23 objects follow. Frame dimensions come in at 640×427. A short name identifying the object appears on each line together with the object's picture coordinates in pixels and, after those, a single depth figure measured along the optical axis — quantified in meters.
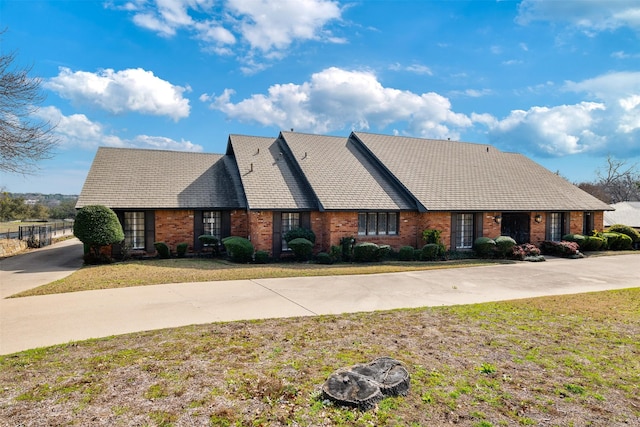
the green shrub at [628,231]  22.73
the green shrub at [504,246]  17.94
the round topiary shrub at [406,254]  17.14
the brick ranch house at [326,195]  17.09
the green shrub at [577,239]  20.56
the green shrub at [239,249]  15.72
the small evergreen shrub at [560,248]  18.81
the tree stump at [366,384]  4.12
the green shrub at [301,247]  16.33
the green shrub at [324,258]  16.14
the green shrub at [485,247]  18.02
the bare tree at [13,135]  12.91
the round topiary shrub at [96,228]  14.70
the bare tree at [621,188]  51.53
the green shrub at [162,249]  16.56
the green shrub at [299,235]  16.91
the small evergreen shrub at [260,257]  16.11
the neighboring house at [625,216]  27.00
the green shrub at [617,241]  21.69
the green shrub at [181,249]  16.91
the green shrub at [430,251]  17.12
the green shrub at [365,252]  16.47
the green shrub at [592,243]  20.71
